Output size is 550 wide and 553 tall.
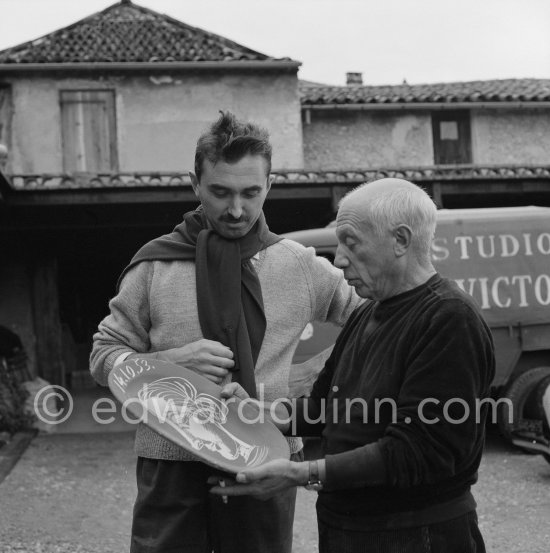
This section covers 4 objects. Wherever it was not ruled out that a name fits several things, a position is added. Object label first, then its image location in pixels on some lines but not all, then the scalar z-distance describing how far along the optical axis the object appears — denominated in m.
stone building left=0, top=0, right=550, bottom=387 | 12.23
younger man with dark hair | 2.25
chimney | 21.36
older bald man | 1.86
